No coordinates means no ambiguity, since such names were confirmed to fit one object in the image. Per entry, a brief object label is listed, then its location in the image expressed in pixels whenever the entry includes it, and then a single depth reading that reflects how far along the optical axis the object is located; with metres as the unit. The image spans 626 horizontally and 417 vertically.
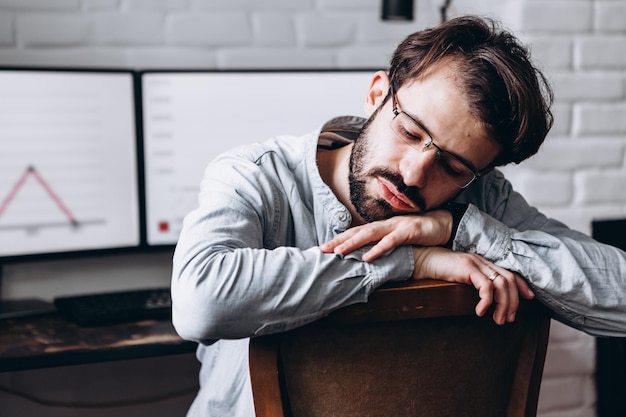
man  0.94
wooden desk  1.35
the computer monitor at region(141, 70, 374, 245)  1.74
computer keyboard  1.55
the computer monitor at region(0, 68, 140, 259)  1.62
